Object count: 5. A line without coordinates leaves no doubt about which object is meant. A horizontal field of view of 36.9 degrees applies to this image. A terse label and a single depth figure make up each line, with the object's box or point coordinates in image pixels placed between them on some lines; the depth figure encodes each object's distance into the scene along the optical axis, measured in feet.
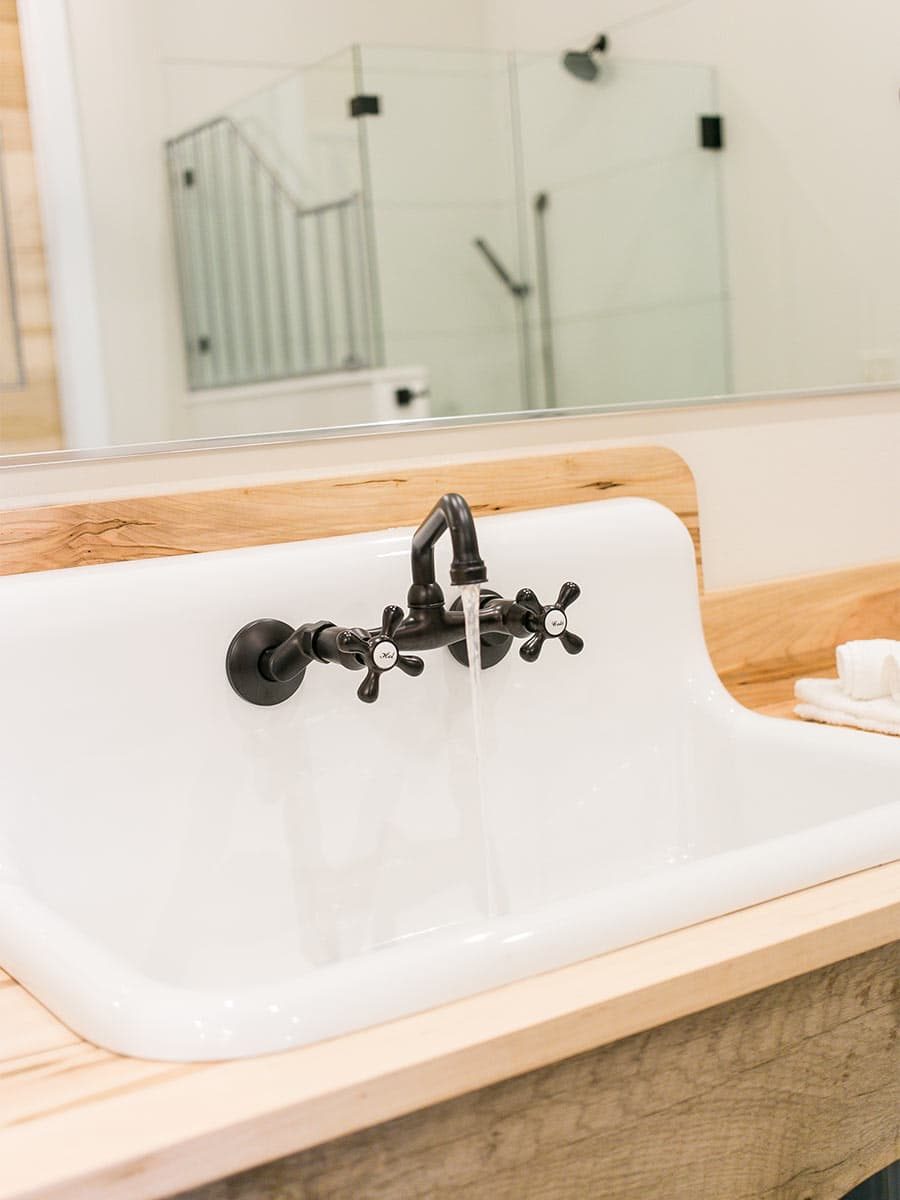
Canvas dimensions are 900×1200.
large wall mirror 3.62
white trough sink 3.12
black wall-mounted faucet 2.99
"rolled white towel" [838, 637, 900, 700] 4.09
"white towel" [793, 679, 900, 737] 3.94
